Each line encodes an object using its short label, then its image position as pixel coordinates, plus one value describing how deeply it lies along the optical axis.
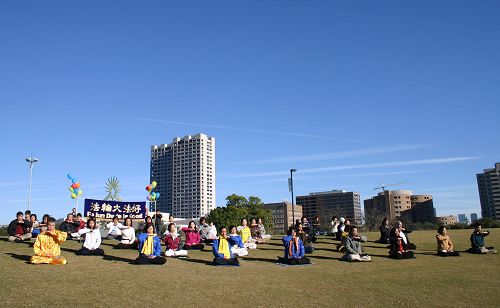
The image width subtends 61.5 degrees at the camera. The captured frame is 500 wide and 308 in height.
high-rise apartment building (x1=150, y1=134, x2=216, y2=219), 193.62
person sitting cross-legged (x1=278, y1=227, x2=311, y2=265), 15.47
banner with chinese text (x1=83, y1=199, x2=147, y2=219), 33.38
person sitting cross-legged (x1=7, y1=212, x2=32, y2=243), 20.05
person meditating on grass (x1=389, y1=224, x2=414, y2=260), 16.97
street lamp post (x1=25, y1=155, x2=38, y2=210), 47.69
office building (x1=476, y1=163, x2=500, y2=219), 161.12
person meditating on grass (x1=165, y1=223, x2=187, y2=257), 17.05
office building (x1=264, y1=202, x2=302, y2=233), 174.75
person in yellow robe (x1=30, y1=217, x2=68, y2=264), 13.51
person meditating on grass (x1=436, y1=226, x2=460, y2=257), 17.67
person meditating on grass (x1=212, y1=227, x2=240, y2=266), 14.75
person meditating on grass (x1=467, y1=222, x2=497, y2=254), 18.25
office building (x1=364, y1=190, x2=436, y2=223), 167.12
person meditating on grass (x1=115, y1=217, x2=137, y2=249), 19.15
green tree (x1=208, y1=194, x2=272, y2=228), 72.21
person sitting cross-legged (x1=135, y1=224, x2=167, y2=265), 14.12
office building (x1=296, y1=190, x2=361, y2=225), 88.51
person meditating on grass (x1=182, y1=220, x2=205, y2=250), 19.45
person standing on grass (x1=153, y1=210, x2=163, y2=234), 22.82
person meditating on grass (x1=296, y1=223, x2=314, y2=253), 18.40
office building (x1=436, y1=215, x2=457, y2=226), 162.39
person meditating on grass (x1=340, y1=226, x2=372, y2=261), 16.08
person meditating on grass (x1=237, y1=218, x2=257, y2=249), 20.55
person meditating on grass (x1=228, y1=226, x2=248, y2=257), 16.52
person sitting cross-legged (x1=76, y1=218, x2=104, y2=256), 16.16
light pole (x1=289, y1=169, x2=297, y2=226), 44.72
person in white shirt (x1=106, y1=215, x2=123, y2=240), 21.75
